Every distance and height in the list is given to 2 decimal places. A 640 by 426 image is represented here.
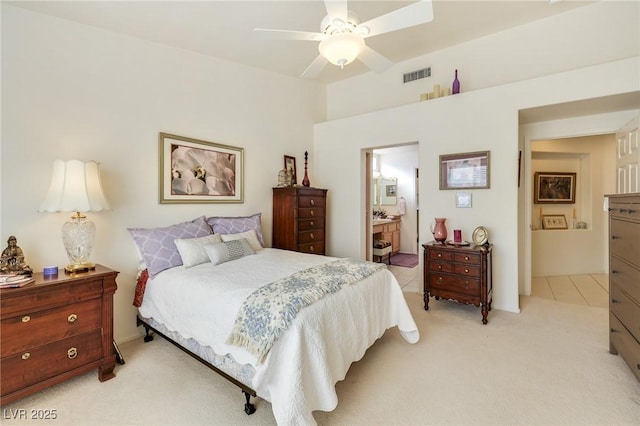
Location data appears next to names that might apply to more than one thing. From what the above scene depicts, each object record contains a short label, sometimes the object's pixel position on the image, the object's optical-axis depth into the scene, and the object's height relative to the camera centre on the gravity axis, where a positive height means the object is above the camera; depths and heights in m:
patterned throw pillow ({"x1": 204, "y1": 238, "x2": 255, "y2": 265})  2.70 -0.40
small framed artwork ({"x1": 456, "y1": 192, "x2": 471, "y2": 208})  3.60 +0.12
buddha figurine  2.06 -0.36
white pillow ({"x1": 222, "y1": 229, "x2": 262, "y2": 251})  3.14 -0.31
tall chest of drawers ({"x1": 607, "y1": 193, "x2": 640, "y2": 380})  1.96 -0.52
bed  1.60 -0.73
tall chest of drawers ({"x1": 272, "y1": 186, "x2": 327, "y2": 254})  3.98 -0.15
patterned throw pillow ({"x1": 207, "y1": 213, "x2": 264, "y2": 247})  3.35 -0.18
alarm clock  3.33 -0.31
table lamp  2.20 +0.07
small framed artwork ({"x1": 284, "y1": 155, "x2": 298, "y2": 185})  4.40 +0.67
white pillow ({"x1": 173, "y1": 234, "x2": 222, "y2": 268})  2.65 -0.38
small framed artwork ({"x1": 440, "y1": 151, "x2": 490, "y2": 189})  3.48 +0.48
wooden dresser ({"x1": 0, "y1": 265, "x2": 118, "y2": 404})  1.81 -0.83
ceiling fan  1.88 +1.27
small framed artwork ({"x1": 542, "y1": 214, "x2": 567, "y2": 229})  5.09 -0.22
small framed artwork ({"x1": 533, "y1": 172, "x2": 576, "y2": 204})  5.07 +0.37
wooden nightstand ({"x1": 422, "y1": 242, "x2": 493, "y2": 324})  3.11 -0.74
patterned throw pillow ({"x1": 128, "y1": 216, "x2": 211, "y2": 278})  2.59 -0.34
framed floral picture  3.15 +0.46
